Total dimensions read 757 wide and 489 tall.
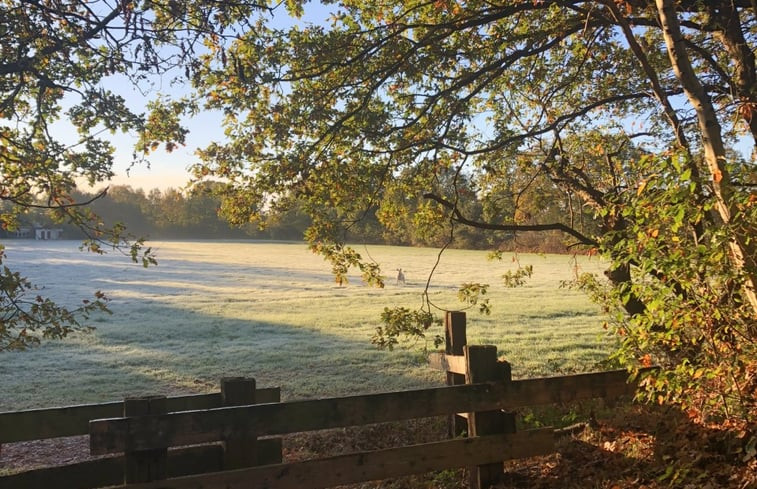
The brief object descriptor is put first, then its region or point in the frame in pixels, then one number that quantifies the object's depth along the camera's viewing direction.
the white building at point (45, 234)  68.59
